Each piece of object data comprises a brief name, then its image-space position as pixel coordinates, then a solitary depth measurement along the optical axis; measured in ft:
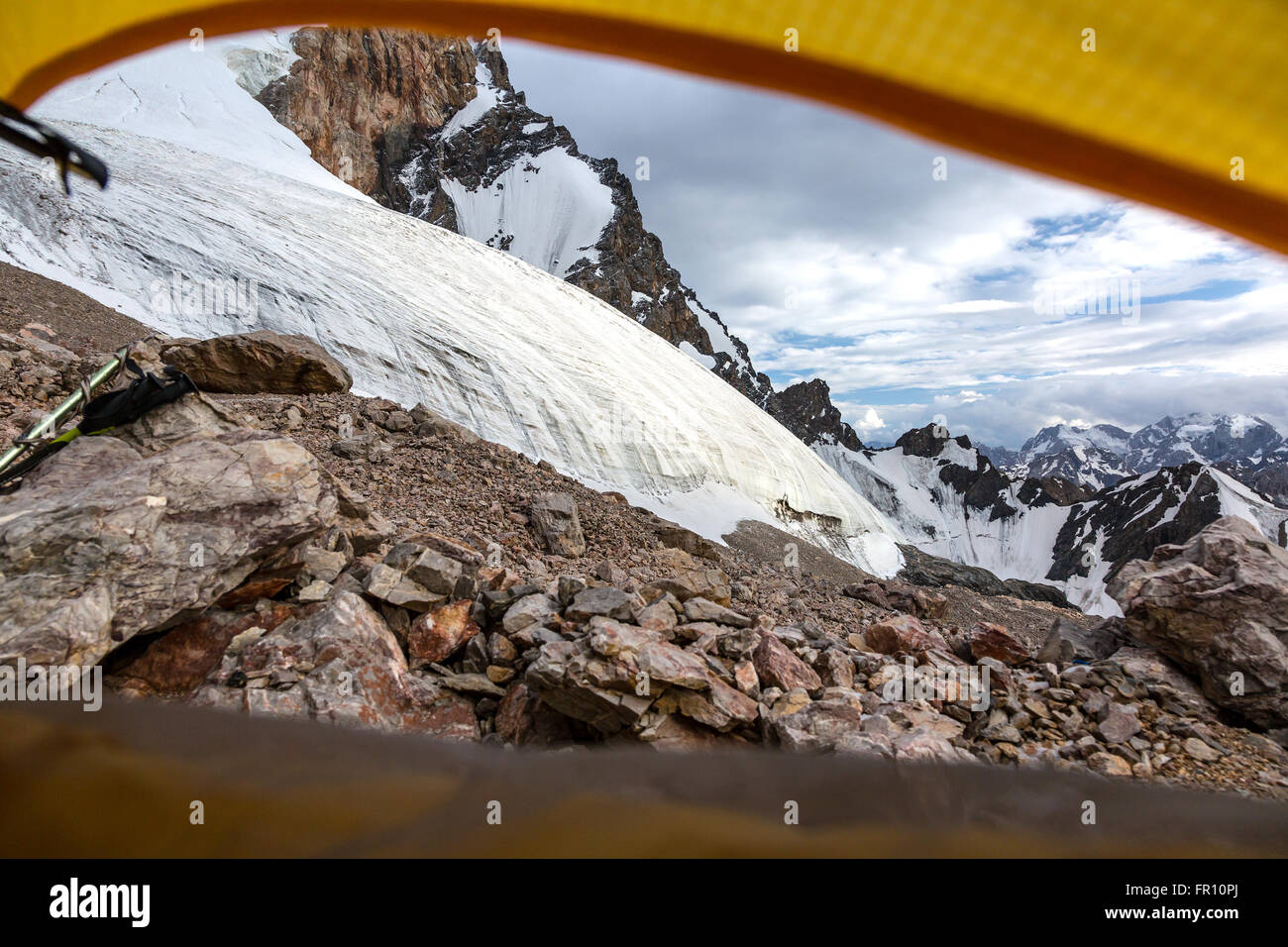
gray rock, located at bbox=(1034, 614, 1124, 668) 16.40
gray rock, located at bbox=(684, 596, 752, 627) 14.44
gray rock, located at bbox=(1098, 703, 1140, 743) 12.12
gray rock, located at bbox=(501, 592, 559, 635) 13.03
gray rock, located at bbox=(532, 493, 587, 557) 25.70
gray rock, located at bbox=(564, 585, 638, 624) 13.21
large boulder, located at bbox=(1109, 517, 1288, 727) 13.60
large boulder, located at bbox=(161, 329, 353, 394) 32.78
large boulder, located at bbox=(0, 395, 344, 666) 8.55
